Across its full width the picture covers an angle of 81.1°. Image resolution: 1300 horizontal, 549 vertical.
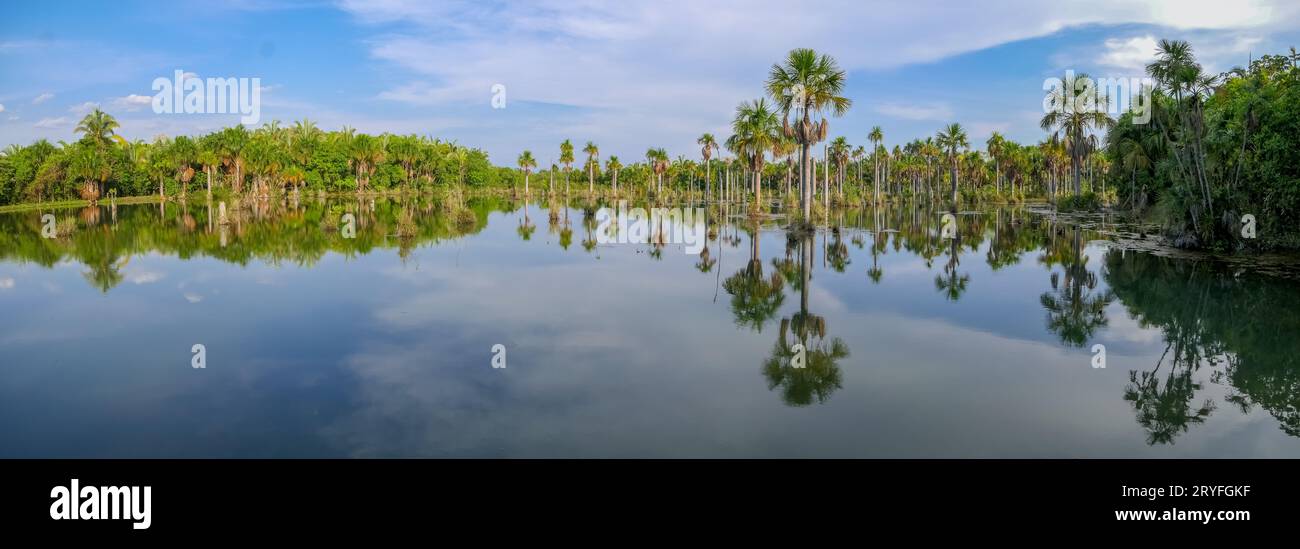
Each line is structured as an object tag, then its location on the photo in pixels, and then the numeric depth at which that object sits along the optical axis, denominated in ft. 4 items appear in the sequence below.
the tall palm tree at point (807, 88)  135.03
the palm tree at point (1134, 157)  146.92
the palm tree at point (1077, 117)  192.75
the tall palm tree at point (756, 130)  168.96
